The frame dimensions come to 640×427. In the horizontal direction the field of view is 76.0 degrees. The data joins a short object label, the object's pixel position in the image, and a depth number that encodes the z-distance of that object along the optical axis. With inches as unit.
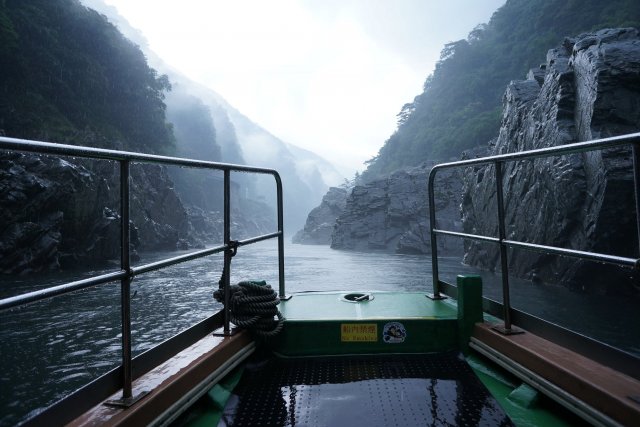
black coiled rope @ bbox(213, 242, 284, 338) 103.4
